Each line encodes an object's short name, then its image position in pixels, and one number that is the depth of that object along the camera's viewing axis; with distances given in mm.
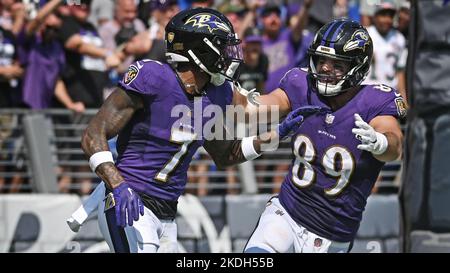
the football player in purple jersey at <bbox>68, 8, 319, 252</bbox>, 6027
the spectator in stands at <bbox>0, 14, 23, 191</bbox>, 10023
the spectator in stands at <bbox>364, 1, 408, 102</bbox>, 10172
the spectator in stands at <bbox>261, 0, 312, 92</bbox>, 10031
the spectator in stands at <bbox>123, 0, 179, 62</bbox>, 9664
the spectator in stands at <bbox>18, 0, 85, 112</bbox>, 9922
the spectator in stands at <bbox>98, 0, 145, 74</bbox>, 10391
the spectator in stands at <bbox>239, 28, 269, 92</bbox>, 10016
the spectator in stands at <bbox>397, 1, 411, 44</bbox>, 10484
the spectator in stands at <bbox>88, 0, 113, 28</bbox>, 10953
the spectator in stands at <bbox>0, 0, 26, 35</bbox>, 10148
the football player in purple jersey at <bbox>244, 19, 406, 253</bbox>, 6395
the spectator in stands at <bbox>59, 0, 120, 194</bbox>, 10094
